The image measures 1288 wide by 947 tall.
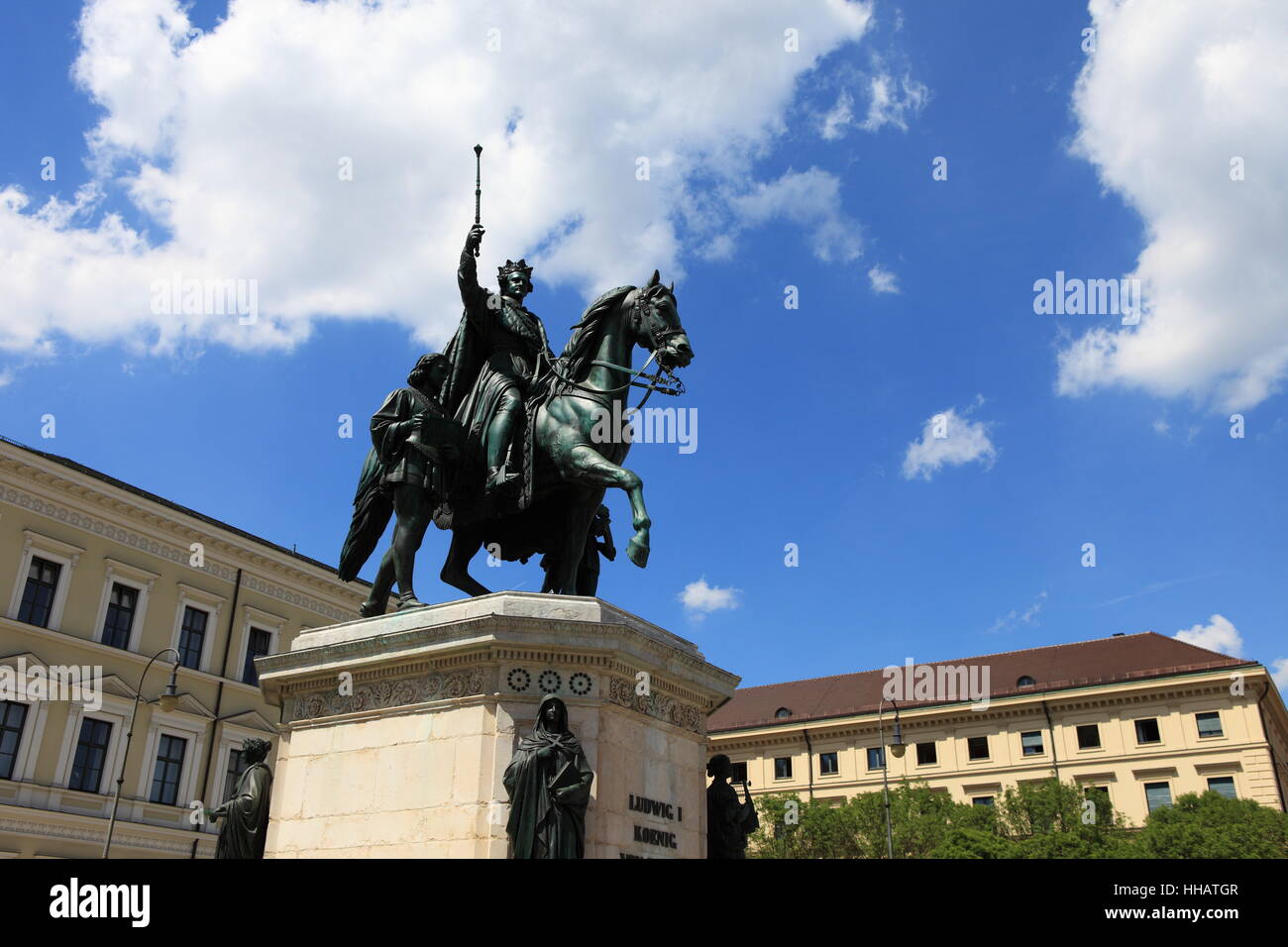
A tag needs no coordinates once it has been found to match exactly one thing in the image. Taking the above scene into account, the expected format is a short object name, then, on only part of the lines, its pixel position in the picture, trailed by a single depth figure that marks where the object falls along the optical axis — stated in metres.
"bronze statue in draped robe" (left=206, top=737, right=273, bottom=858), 8.91
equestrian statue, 9.91
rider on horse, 10.35
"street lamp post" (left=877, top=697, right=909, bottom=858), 35.09
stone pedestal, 7.94
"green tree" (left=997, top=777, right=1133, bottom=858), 46.62
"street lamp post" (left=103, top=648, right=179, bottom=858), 26.14
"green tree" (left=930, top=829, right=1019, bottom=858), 44.53
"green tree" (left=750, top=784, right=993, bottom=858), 49.88
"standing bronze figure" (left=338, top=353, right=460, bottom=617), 9.90
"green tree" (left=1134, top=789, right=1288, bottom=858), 42.88
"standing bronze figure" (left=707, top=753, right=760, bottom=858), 9.18
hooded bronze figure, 7.33
